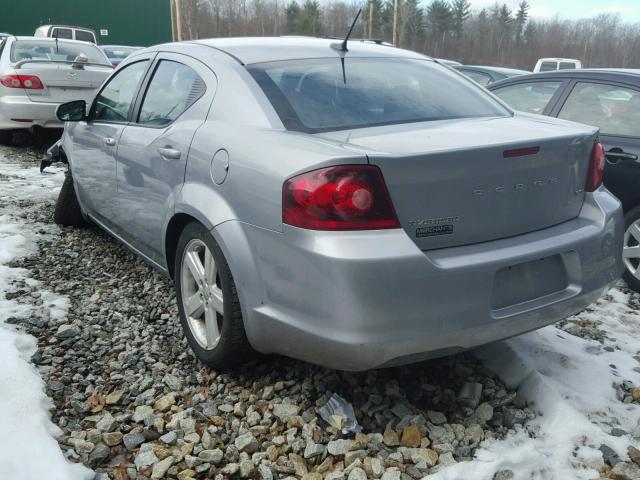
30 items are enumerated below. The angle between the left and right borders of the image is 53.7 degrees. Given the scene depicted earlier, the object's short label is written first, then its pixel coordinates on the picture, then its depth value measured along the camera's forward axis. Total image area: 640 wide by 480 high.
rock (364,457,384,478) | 2.30
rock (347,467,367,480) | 2.27
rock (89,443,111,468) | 2.38
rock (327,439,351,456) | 2.43
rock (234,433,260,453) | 2.46
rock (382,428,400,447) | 2.48
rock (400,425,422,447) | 2.48
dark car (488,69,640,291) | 4.18
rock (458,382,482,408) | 2.73
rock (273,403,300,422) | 2.66
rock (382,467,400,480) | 2.27
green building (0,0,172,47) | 31.59
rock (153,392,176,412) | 2.74
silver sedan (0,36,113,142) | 8.29
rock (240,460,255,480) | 2.34
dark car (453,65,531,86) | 11.23
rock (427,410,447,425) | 2.60
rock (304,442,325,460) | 2.42
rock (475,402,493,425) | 2.62
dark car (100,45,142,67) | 18.62
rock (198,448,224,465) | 2.40
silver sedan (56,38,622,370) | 2.21
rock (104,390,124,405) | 2.77
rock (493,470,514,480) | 2.25
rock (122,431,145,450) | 2.50
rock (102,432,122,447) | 2.50
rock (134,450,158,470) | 2.39
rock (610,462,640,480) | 2.28
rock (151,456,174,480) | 2.33
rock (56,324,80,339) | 3.31
